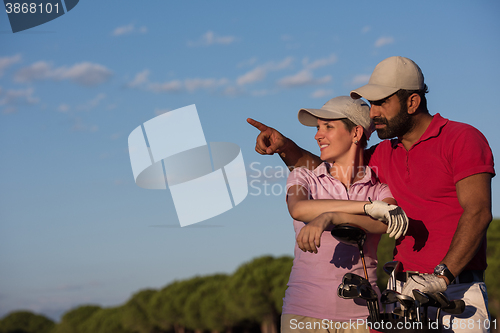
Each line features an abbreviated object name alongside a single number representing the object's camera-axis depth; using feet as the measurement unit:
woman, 12.70
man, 12.22
